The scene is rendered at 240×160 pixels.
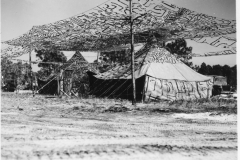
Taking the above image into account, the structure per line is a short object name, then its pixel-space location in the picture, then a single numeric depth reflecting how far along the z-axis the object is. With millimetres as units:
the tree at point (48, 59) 35625
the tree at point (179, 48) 31344
